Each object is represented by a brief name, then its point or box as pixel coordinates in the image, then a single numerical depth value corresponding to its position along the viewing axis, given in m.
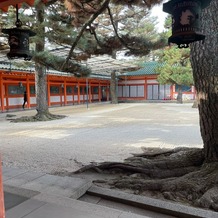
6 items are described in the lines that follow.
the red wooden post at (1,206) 1.59
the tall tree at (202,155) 2.88
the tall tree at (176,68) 15.84
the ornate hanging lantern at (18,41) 3.42
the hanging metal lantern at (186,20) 2.22
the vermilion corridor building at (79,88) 14.67
